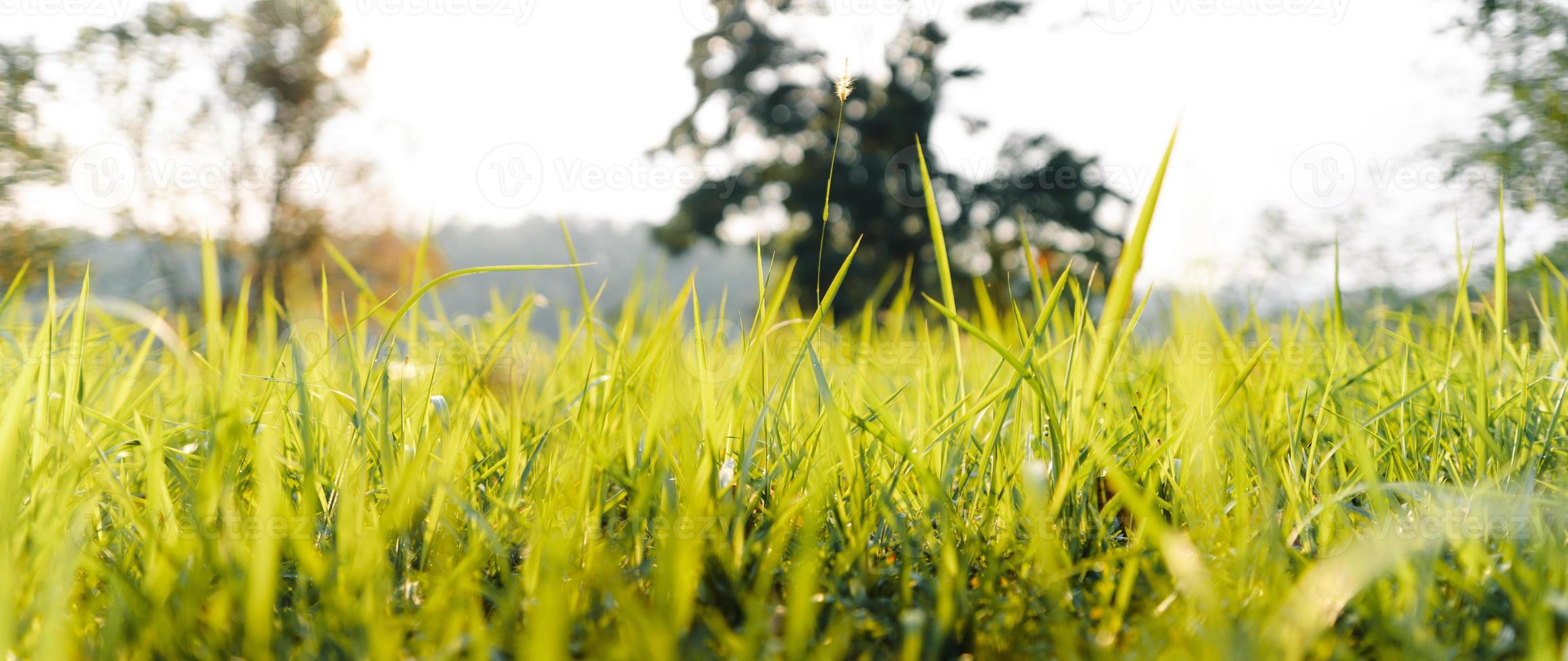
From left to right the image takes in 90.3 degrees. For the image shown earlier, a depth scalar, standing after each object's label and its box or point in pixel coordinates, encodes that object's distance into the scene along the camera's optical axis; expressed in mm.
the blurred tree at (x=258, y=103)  16531
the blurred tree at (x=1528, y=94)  5664
